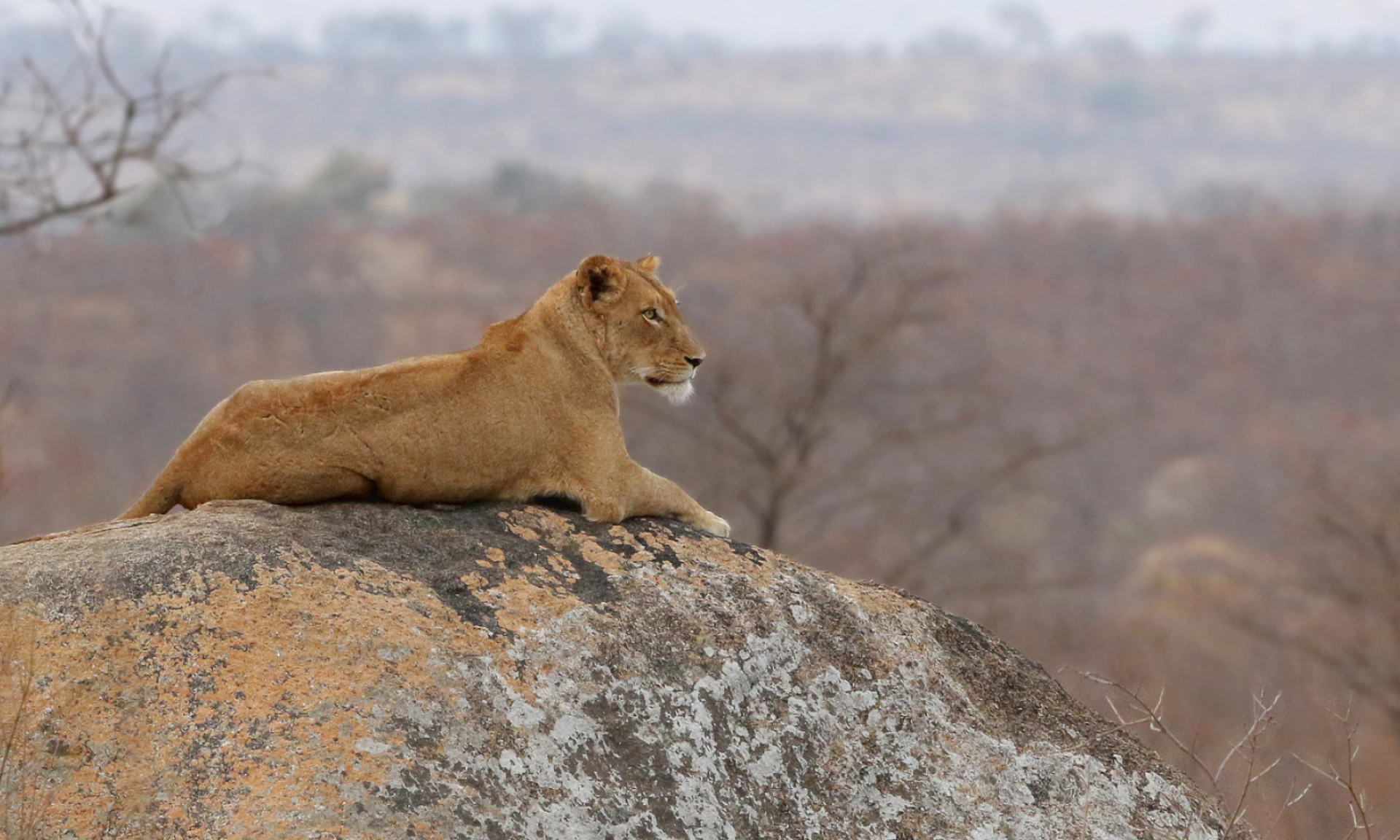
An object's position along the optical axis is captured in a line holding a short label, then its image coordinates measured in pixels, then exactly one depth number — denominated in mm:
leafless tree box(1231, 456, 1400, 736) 58594
